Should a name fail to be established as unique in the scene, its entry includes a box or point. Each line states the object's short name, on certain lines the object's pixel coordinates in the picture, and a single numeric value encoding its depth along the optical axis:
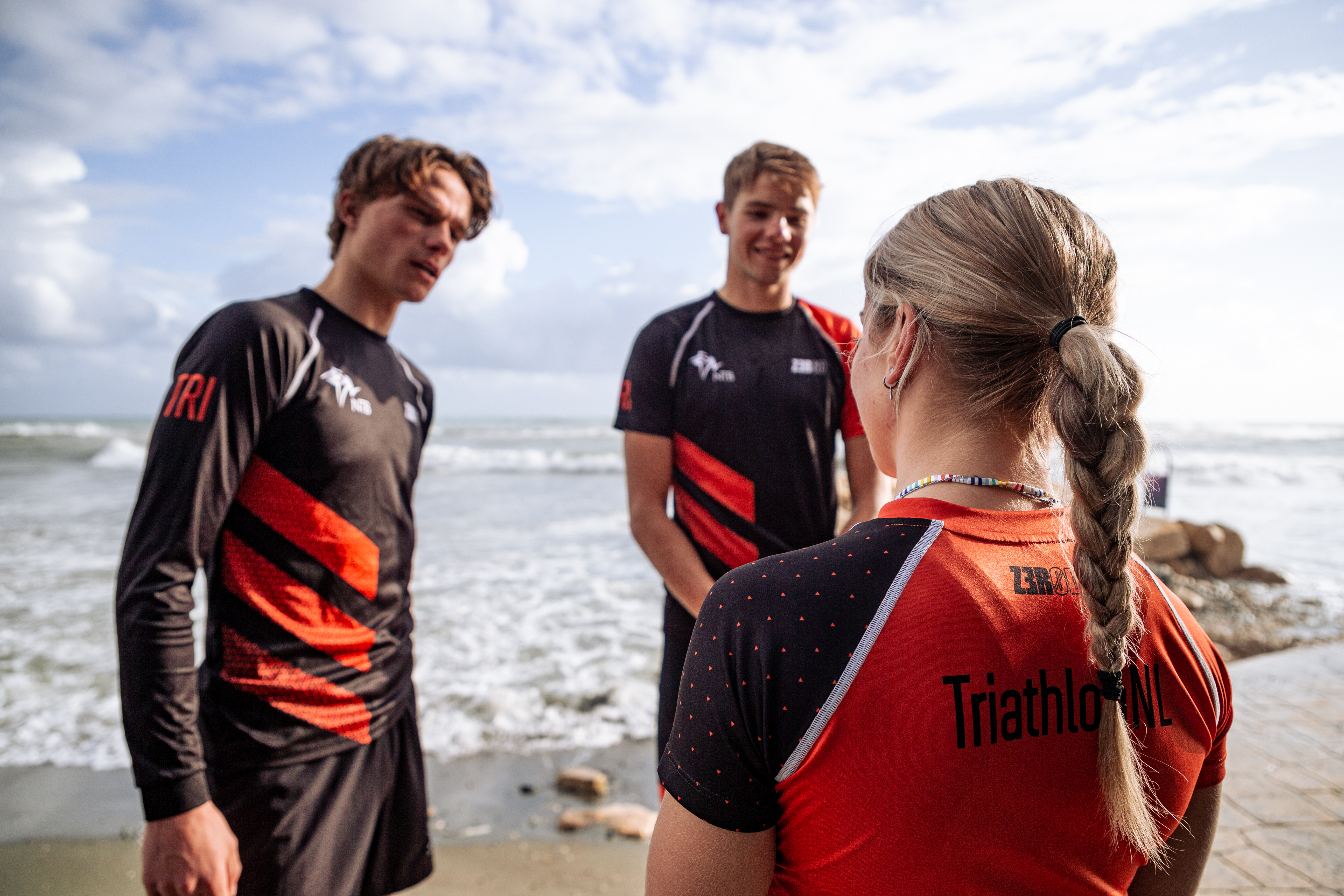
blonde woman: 0.82
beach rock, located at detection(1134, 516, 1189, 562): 8.12
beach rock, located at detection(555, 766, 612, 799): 3.65
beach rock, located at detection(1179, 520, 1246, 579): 8.21
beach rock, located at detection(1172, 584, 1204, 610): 7.05
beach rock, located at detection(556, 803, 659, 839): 3.29
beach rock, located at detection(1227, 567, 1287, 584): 7.93
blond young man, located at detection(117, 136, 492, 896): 1.54
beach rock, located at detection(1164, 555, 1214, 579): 8.15
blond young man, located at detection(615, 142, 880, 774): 2.23
